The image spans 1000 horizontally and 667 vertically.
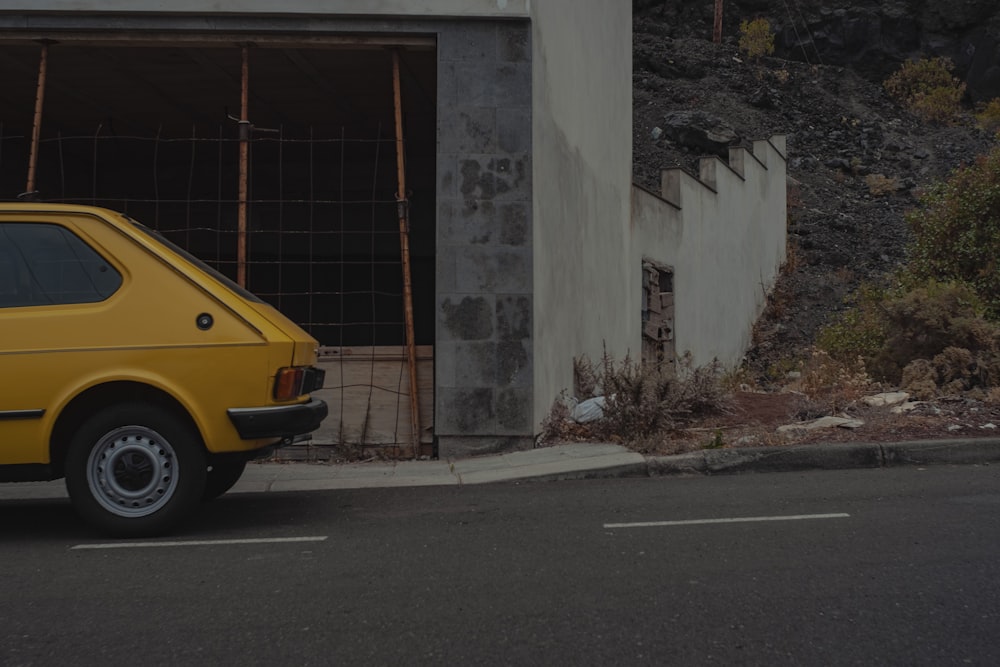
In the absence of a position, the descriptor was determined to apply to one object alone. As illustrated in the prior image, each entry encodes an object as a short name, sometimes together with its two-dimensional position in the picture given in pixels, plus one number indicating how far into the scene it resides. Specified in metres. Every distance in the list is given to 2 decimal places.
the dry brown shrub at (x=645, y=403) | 9.28
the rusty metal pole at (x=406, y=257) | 9.23
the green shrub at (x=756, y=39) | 36.44
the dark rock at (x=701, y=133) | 25.34
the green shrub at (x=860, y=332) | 13.23
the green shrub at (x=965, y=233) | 14.20
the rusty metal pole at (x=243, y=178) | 9.09
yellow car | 5.51
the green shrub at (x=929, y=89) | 33.19
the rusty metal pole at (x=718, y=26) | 38.62
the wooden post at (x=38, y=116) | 8.95
